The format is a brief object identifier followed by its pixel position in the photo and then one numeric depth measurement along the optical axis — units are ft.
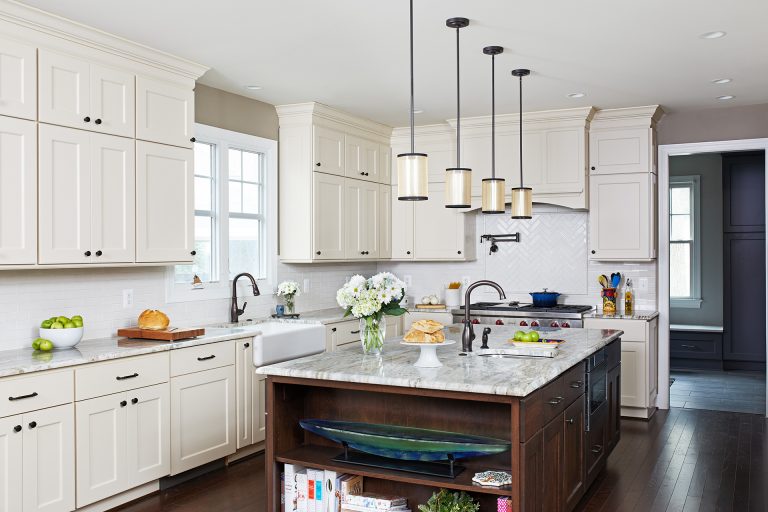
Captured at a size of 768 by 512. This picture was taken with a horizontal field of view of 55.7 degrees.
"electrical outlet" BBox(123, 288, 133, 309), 15.24
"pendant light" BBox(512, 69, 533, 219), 15.08
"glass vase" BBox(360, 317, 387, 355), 12.30
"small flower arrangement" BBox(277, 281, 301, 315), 19.20
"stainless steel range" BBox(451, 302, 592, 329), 20.40
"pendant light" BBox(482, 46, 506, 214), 14.25
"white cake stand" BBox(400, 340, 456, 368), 10.99
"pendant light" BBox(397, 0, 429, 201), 11.35
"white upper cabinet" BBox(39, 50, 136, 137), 12.53
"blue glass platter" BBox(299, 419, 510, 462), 9.66
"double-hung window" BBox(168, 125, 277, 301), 17.34
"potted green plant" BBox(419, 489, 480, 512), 9.88
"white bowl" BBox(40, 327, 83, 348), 12.82
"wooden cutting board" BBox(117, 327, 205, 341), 14.26
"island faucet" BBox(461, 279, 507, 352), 12.54
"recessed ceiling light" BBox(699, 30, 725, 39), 13.80
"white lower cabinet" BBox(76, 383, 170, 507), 12.32
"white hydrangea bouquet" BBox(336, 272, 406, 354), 11.86
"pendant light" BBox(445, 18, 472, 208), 12.50
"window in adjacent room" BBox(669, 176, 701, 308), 30.22
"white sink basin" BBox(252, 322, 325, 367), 11.50
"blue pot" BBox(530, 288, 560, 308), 21.70
